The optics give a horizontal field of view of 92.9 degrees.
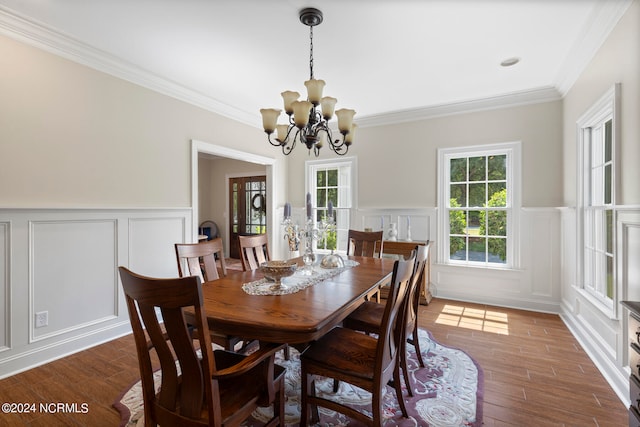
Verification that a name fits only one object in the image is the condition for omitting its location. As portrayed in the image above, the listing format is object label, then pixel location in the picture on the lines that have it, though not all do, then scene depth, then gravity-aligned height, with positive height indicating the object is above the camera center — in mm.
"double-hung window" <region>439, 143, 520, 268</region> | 3900 +150
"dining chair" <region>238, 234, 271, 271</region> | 2779 -351
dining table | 1329 -476
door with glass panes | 7129 +172
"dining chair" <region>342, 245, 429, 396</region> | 1844 -747
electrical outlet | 2490 -868
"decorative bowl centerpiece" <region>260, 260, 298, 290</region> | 1822 -340
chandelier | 2195 +791
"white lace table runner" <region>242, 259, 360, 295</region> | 1854 -464
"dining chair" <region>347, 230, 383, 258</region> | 3359 -325
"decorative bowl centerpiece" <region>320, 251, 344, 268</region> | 2568 -404
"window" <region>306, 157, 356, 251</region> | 4969 +408
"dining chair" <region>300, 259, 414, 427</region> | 1507 -784
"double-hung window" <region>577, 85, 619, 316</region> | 2430 +123
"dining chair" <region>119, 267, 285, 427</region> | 1085 -622
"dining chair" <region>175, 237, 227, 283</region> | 2251 -322
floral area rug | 1815 -1220
